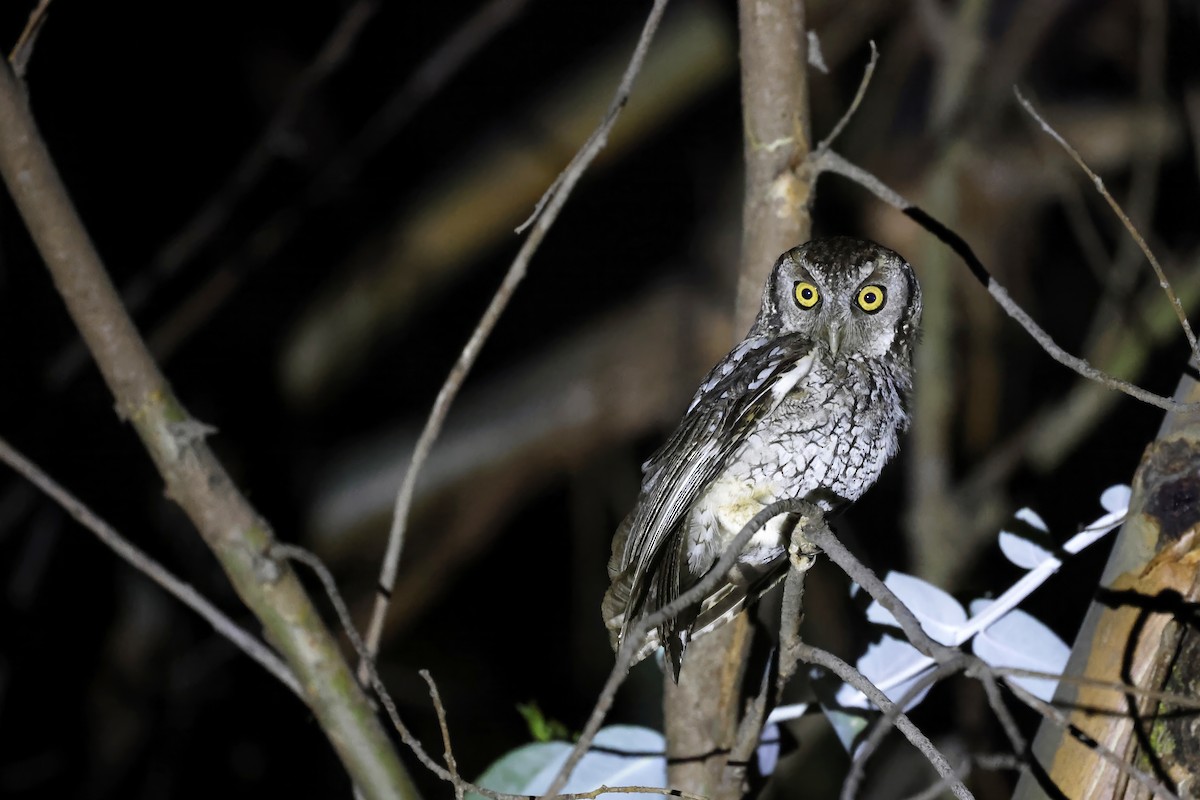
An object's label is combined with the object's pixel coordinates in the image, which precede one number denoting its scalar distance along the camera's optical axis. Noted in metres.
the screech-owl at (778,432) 7.96
